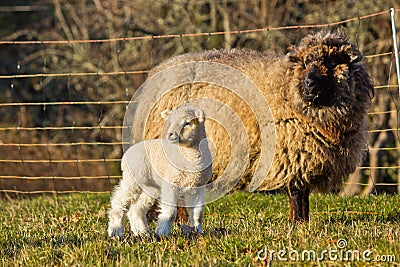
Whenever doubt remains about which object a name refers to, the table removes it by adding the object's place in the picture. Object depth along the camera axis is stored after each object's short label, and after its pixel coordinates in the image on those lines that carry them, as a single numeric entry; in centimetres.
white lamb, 1045
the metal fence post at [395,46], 1437
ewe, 1262
